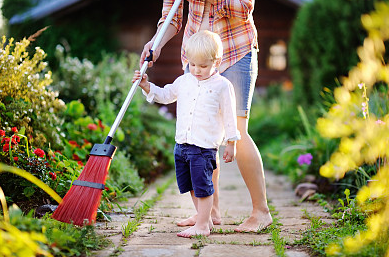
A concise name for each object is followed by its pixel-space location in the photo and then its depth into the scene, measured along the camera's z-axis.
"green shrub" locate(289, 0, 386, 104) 6.45
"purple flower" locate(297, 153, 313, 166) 4.21
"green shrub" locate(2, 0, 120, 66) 10.62
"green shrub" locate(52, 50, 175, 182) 4.72
